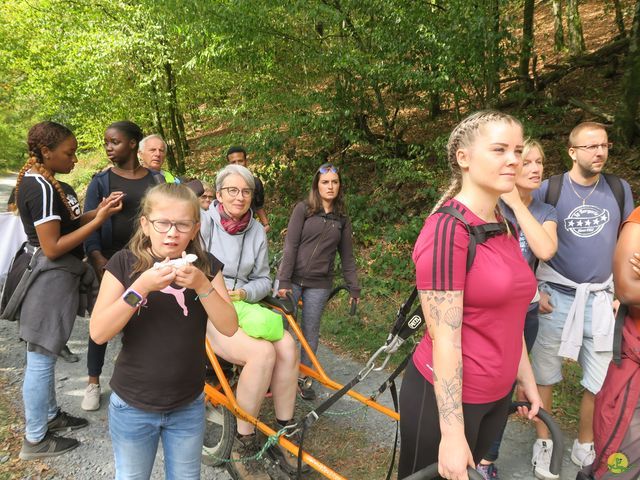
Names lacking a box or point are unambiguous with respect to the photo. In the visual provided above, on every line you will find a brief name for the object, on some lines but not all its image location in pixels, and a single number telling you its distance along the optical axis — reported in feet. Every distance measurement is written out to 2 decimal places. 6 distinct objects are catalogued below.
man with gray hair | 15.46
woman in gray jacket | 9.73
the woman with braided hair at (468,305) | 5.39
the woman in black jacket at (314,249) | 13.99
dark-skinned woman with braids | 10.02
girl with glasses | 6.61
